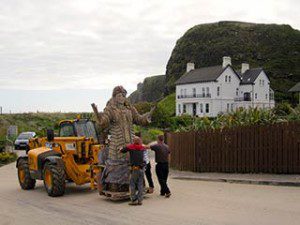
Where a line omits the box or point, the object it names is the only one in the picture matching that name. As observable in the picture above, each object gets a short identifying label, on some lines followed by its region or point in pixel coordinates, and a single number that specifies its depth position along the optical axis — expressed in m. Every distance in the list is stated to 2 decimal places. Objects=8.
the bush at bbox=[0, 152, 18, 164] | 27.95
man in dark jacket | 13.83
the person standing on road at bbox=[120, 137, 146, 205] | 12.51
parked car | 38.19
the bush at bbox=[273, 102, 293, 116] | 18.97
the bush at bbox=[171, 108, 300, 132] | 17.81
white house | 82.44
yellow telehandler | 14.19
